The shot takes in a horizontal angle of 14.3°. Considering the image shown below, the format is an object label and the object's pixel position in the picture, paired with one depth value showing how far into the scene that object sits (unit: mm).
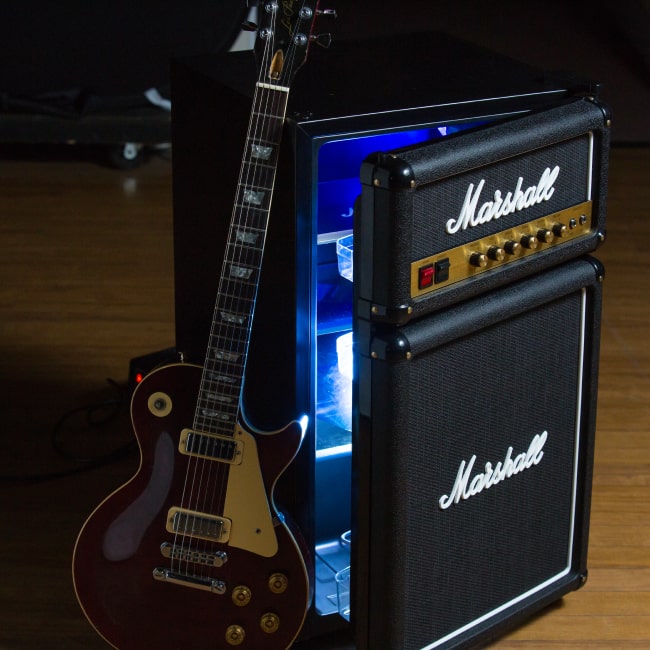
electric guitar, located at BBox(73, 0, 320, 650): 3388
